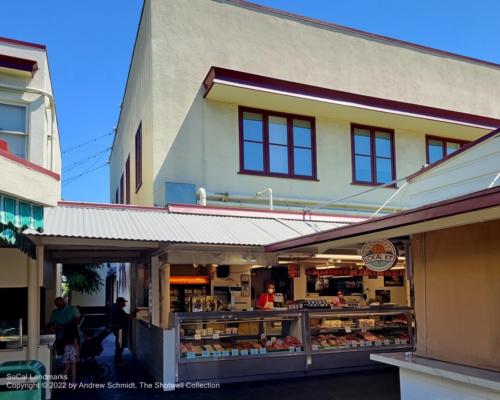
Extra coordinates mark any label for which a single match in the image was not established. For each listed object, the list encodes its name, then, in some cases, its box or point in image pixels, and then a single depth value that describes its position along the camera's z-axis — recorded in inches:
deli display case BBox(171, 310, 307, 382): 410.9
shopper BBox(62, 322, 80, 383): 419.5
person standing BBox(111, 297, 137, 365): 539.8
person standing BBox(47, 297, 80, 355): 432.5
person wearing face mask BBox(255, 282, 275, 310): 479.5
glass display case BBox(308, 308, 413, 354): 458.3
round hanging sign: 326.0
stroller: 457.4
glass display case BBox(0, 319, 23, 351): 376.8
